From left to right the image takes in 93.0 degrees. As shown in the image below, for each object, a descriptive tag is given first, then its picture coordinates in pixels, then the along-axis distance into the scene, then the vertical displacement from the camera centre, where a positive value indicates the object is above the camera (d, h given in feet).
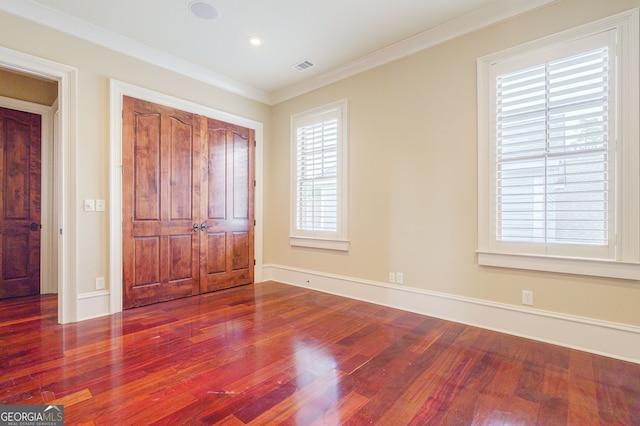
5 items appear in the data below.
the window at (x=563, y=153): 7.48 +1.63
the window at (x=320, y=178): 13.30 +1.63
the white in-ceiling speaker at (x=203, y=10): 9.01 +6.18
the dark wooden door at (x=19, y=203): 12.63 +0.42
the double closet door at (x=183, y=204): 11.44 +0.37
